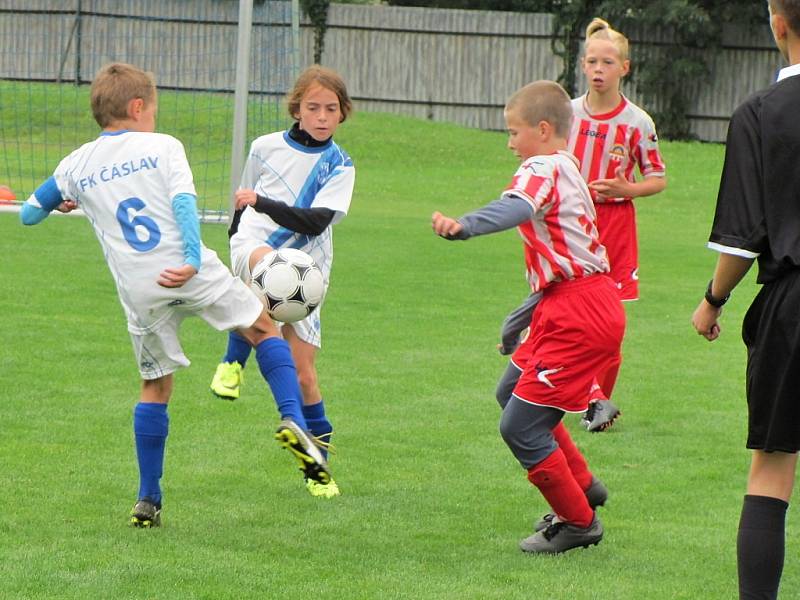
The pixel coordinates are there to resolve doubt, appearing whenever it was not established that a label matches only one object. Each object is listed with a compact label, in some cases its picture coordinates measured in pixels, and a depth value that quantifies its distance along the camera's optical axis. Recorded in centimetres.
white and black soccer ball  1161
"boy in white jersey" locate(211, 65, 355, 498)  1215
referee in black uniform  768
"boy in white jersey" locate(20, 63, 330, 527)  1012
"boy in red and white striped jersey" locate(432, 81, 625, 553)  1000
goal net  3678
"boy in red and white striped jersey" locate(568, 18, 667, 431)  1493
